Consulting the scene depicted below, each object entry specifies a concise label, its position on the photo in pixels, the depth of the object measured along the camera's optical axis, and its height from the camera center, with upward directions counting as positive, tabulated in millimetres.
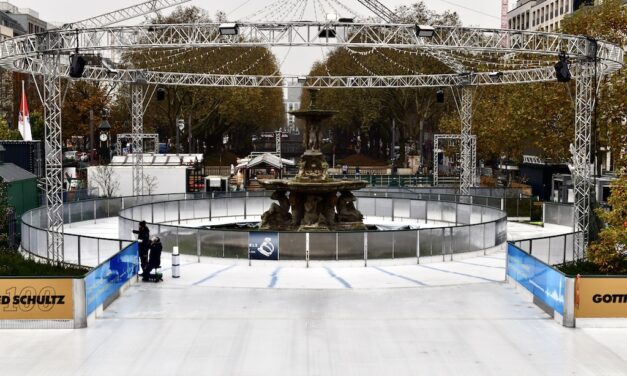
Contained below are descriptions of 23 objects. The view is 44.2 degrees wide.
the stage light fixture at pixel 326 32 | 32938 +4926
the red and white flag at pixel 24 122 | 46406 +1533
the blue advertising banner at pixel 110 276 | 18500 -3414
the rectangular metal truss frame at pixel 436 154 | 60059 -515
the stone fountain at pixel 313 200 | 34031 -2382
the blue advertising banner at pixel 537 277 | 18734 -3474
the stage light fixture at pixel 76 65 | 29219 +3135
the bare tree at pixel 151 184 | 54350 -2589
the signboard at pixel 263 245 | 27891 -3542
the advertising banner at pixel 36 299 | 17719 -3517
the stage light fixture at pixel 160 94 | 48266 +3344
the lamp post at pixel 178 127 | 76875 +2053
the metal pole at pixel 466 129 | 51000 +1227
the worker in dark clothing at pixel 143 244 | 23891 -2985
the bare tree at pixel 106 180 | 53691 -2299
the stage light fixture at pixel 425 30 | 31812 +4848
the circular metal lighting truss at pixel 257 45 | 29000 +4133
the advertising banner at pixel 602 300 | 18188 -3610
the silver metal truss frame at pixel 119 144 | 65425 +484
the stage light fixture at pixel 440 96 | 50062 +3337
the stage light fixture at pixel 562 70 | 30016 +3031
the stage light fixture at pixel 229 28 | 31906 +4928
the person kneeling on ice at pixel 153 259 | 23409 -3437
